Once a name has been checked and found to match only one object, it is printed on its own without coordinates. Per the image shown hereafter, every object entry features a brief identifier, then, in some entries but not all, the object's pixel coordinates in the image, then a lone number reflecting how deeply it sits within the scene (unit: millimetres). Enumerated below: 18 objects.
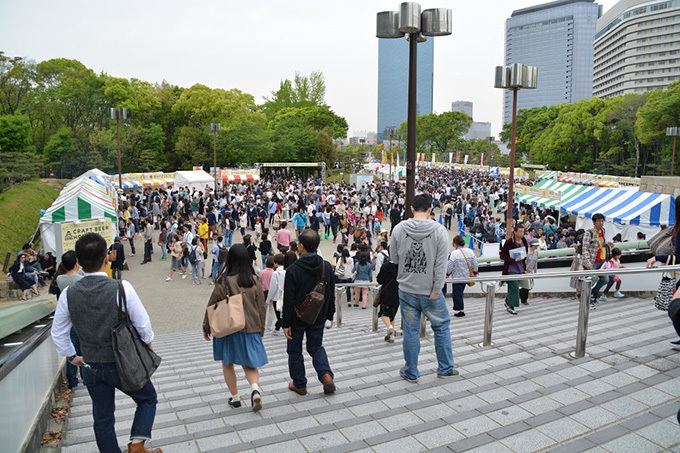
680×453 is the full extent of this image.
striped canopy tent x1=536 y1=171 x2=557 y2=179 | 41906
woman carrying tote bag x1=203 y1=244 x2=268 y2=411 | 3650
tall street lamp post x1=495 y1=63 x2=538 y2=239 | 13414
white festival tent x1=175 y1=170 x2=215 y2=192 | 28438
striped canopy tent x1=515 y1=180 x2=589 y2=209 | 18656
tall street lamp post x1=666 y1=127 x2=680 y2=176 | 29562
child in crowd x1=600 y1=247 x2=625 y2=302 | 7987
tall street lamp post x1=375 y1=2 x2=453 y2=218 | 7730
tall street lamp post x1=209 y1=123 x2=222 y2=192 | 31480
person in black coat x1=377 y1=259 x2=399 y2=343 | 5737
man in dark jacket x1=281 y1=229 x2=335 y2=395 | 3848
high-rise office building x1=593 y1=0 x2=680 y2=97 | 90000
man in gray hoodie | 3857
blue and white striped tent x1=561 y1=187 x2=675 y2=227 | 13805
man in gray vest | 2699
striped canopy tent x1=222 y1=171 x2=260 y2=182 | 34078
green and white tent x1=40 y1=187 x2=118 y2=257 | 12898
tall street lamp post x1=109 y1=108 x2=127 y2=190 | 21656
